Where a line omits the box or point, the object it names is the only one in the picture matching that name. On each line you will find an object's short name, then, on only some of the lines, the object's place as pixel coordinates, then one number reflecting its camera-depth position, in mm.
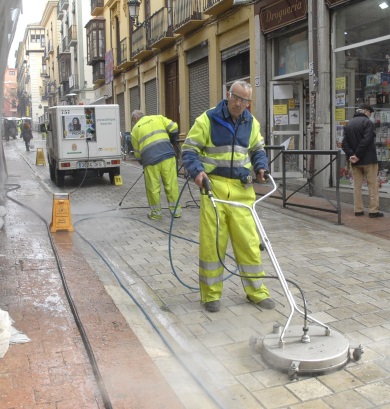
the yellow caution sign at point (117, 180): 14773
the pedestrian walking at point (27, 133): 32478
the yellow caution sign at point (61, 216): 8453
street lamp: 20422
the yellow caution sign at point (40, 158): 22688
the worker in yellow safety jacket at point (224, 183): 4707
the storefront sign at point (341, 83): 11055
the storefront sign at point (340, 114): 11148
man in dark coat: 8766
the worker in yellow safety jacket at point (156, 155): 9227
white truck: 14516
